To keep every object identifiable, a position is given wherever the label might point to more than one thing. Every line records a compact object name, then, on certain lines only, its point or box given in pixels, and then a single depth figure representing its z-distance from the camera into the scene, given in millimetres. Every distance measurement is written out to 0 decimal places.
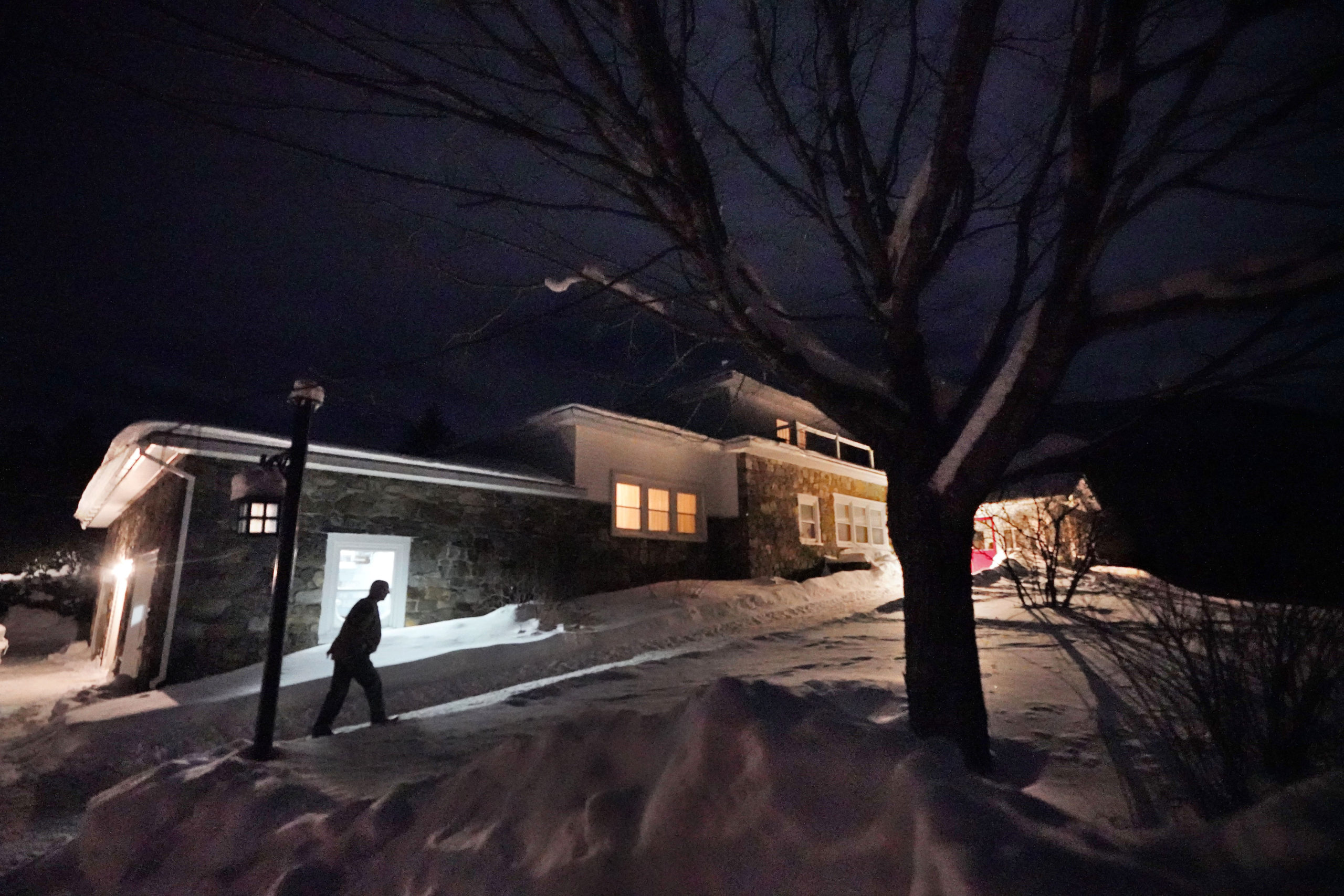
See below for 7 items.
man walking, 6672
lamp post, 4961
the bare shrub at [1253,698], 2699
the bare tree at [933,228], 3146
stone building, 9133
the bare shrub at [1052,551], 10219
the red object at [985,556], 18672
